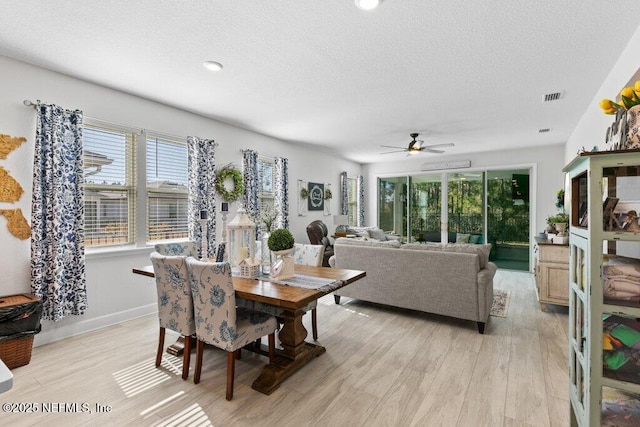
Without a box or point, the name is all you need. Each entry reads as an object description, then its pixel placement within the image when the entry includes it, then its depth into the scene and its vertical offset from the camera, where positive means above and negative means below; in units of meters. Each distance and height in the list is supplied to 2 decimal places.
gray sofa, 3.31 -0.77
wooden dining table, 2.08 -0.62
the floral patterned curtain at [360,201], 8.74 +0.28
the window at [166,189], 3.98 +0.31
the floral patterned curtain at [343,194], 7.93 +0.42
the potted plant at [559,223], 4.06 -0.18
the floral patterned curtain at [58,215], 2.95 -0.03
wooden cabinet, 3.85 -0.84
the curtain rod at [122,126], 2.94 +1.03
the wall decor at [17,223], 2.85 -0.10
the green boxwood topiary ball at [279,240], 2.49 -0.24
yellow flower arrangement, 1.46 +0.55
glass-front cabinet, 1.31 -0.41
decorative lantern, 2.64 -0.28
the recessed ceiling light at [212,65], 2.91 +1.42
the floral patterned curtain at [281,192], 5.84 +0.36
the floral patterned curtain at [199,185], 4.25 +0.38
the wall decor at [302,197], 6.50 +0.30
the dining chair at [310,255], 3.22 -0.49
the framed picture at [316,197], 6.82 +0.32
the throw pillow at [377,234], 6.89 -0.55
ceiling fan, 5.37 +1.11
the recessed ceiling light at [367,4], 2.03 +1.40
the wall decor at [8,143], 2.80 +0.65
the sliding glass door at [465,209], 6.93 +0.02
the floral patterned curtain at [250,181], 5.05 +0.51
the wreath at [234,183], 4.64 +0.44
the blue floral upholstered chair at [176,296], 2.29 -0.66
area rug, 3.93 -1.33
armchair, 5.96 -0.53
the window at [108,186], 3.45 +0.31
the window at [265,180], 5.60 +0.60
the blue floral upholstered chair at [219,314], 2.08 -0.73
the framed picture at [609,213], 1.36 -0.02
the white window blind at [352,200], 8.46 +0.30
